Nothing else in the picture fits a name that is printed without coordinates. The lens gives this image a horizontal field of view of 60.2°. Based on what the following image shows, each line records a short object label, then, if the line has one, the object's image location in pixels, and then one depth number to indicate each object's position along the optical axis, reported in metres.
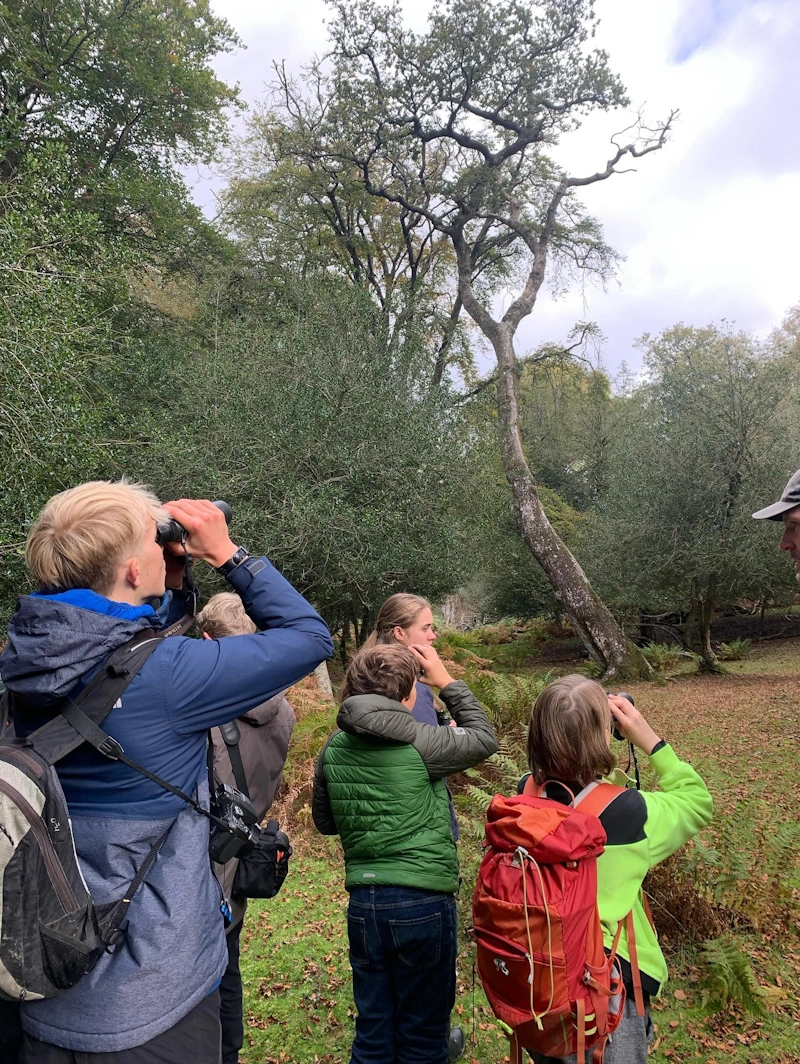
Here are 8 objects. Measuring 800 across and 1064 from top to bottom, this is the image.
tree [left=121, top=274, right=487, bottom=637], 11.30
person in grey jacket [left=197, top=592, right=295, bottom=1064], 2.82
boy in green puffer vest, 2.63
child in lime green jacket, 2.14
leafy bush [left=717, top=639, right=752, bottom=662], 20.25
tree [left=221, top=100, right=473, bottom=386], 18.94
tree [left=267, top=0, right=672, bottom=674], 17.48
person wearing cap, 2.50
